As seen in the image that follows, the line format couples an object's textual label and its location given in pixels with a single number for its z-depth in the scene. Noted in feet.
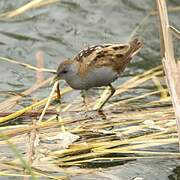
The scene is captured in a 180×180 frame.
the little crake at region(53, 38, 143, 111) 41.01
